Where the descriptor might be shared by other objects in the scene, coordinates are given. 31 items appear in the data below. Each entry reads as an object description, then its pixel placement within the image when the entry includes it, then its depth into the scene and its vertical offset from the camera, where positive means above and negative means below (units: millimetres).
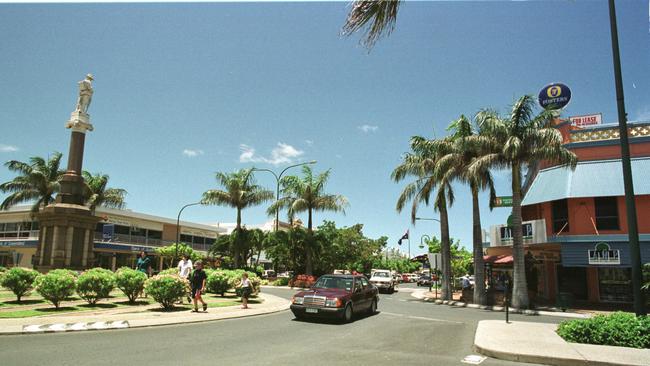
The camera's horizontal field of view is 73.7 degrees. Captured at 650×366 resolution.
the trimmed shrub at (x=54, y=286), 12897 -987
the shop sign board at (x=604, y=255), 21094 +180
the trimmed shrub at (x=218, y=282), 20609 -1282
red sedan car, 13023 -1322
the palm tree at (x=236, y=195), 35188 +4778
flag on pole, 54750 +2448
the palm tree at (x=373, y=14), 5238 +2911
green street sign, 27891 +3631
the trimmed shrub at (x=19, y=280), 13938 -869
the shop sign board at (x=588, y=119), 34344 +11066
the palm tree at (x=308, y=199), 34875 +4506
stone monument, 26031 +2082
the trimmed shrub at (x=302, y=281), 33656 -1955
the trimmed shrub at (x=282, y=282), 37094 -2248
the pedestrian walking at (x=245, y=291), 16600 -1361
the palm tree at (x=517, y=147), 20438 +5279
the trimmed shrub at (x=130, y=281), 14984 -930
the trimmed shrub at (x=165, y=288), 14102 -1089
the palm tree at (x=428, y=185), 26078 +4321
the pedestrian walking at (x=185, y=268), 16781 -534
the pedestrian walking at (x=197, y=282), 14125 -891
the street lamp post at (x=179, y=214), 41638 +3915
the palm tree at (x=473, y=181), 23047 +4460
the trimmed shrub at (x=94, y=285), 13930 -1008
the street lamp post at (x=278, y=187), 33838 +5253
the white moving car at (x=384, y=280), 34219 -1890
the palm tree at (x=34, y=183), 36938 +5929
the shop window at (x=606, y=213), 22125 +2322
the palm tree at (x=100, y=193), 38156 +5443
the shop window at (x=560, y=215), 23297 +2321
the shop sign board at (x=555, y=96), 26625 +9945
